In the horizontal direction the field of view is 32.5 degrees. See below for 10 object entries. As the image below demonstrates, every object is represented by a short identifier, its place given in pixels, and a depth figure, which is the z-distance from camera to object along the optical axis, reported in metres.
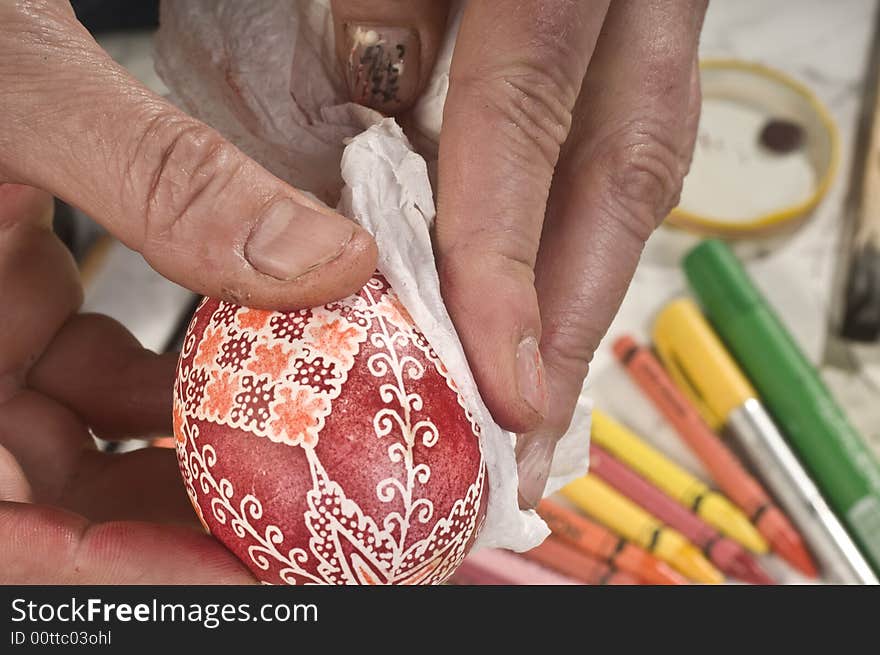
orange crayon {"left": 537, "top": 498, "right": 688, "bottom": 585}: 0.35
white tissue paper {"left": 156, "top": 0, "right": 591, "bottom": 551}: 0.30
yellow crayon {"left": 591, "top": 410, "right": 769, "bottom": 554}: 0.35
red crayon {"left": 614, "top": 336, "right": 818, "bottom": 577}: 0.35
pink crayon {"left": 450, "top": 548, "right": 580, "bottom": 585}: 0.34
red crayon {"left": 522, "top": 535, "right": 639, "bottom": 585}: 0.35
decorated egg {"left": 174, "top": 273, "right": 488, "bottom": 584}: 0.25
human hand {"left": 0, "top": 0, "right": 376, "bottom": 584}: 0.25
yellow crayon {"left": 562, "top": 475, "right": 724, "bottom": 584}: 0.35
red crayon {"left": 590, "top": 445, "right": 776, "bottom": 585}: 0.35
